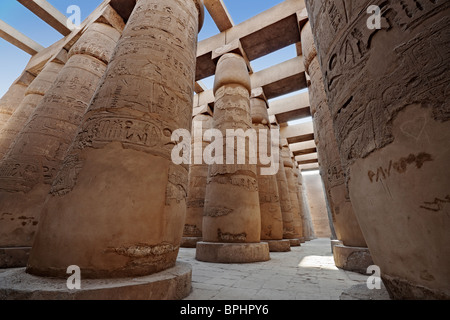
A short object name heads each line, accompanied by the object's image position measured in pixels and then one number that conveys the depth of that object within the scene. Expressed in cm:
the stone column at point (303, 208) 1146
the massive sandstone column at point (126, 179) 153
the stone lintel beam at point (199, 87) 1011
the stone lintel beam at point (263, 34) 660
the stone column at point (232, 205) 370
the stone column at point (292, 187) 927
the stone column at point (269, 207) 561
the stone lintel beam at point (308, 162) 1561
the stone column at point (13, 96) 664
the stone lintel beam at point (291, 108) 994
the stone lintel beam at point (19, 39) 803
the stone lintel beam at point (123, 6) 476
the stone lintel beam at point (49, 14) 698
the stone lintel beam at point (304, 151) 1355
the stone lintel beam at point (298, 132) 1130
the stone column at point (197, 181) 634
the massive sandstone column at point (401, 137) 83
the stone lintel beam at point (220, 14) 704
